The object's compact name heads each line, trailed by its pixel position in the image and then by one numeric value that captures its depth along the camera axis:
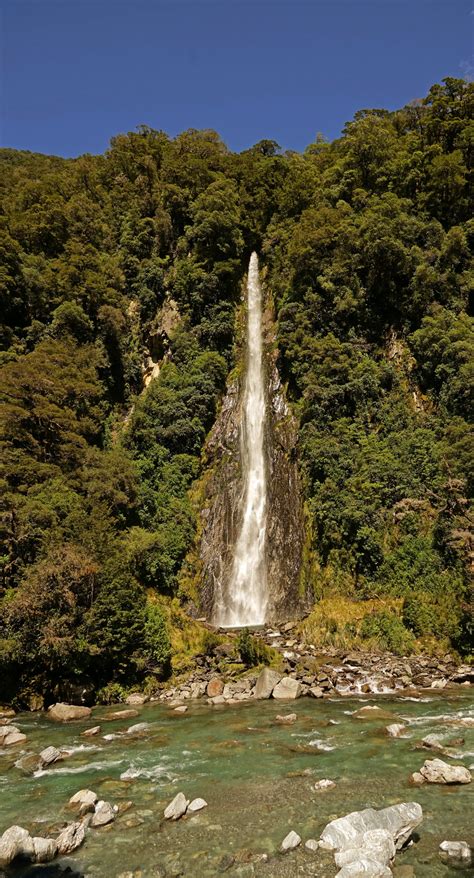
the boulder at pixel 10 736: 12.99
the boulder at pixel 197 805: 8.49
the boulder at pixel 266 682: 16.34
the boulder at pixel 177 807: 8.22
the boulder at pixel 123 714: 15.09
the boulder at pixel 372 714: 13.24
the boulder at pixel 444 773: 8.83
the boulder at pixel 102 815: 8.09
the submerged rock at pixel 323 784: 9.02
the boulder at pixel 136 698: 16.94
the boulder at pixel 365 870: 6.08
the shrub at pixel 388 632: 19.41
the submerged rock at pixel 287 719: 13.31
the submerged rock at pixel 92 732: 13.23
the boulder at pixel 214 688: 16.99
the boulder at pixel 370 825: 6.95
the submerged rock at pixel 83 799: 8.66
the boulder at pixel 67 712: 15.12
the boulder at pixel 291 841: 7.08
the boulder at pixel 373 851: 6.49
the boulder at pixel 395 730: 11.66
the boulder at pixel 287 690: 16.02
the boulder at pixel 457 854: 6.48
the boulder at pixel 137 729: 13.26
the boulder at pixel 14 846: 7.05
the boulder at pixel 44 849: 7.15
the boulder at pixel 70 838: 7.35
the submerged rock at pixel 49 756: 11.13
